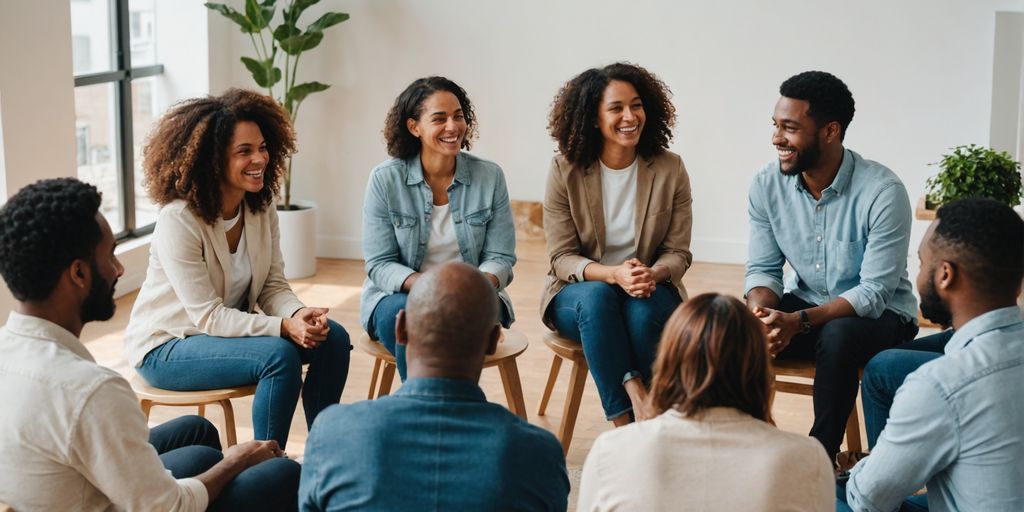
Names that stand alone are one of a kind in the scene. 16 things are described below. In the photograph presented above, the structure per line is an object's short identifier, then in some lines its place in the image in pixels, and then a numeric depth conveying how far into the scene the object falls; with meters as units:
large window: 5.16
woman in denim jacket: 3.22
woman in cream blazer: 2.71
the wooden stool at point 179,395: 2.66
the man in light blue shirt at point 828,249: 2.82
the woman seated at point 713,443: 1.62
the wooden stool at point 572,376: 3.12
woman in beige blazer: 3.23
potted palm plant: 5.44
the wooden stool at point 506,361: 3.02
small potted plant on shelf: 4.00
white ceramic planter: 5.63
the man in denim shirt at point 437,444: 1.61
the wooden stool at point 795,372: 2.88
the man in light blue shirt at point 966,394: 1.78
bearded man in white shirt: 1.66
